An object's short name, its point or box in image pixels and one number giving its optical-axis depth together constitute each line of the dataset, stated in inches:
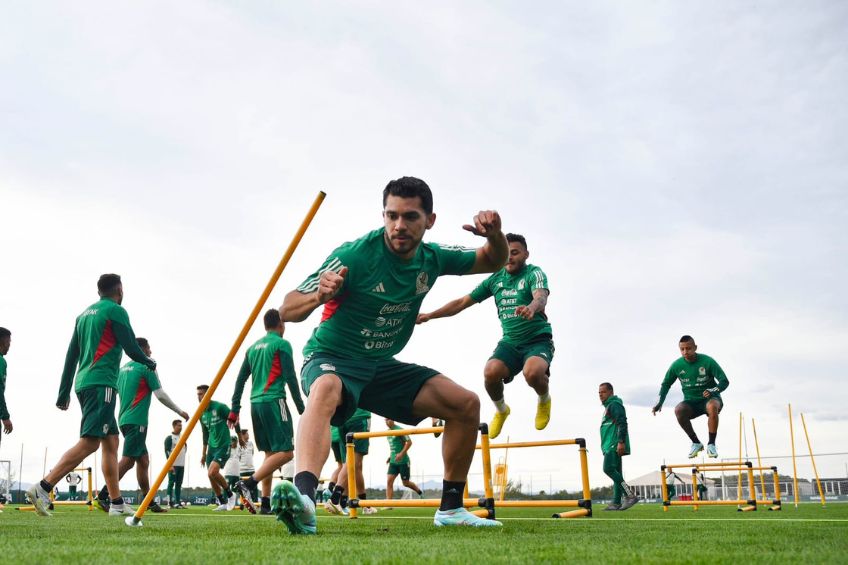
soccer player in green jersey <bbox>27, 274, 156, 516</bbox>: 311.9
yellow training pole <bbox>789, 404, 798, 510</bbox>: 708.0
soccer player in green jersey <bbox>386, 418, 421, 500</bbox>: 633.9
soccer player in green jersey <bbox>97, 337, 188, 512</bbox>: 461.4
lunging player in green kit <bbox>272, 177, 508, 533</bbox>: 167.9
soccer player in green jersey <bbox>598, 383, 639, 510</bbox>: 594.9
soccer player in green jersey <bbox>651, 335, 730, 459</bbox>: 533.6
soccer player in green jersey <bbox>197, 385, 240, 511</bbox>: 595.0
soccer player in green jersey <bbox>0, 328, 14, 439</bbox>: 410.9
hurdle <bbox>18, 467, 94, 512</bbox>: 563.6
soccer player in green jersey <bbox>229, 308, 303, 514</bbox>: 395.9
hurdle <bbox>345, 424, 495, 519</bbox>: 265.7
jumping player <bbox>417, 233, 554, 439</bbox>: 347.9
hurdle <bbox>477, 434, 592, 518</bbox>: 285.4
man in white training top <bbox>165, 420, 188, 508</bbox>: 711.9
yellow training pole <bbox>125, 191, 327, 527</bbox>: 185.5
